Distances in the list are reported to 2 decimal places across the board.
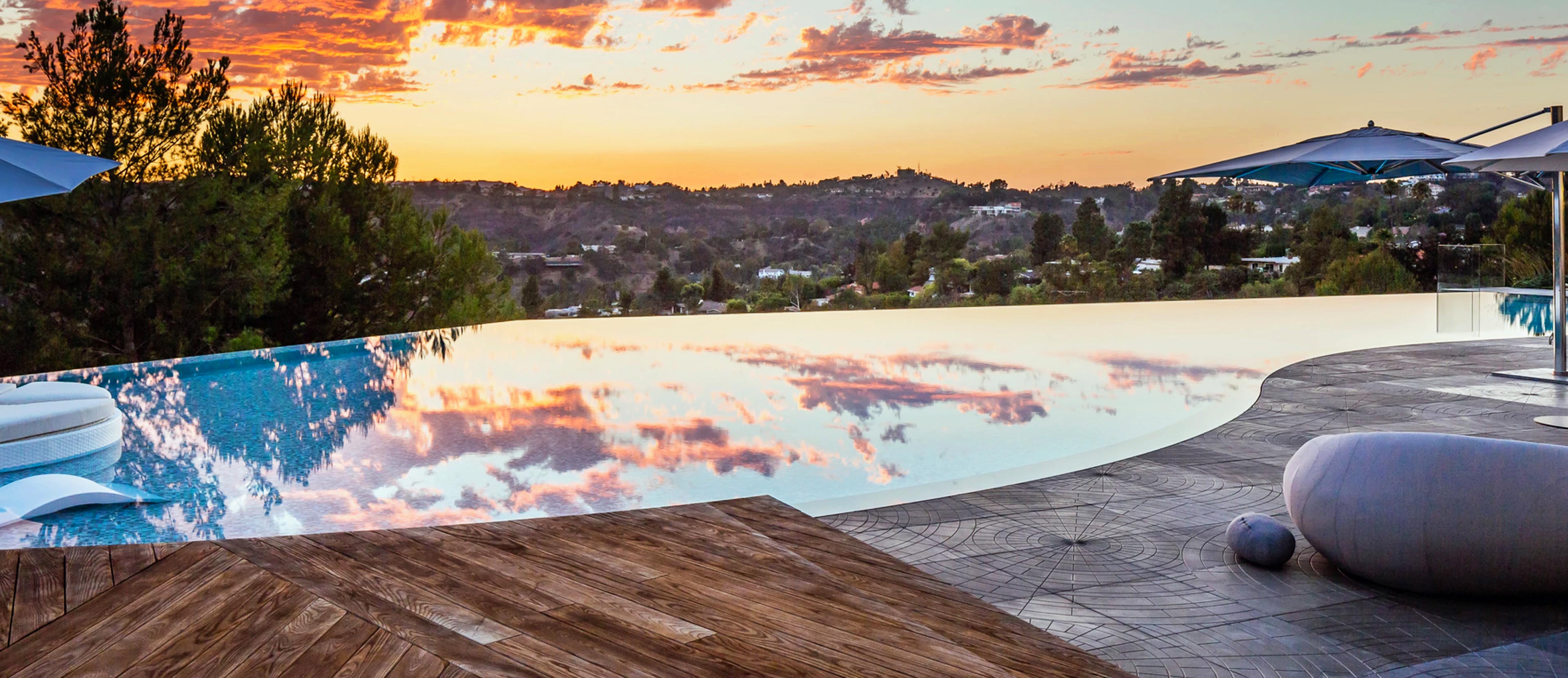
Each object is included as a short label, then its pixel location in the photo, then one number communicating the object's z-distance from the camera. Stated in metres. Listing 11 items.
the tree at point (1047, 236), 23.36
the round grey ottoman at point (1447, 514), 3.06
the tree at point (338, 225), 12.73
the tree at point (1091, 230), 23.20
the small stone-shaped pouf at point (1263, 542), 3.47
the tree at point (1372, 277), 20.89
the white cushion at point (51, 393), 6.47
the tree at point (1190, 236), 22.95
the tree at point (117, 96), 11.25
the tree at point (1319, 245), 21.92
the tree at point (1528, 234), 10.45
